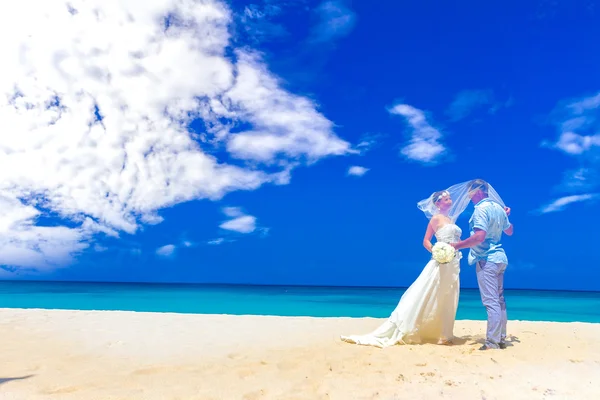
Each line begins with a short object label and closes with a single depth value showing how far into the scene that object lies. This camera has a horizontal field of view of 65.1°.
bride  6.57
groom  6.01
